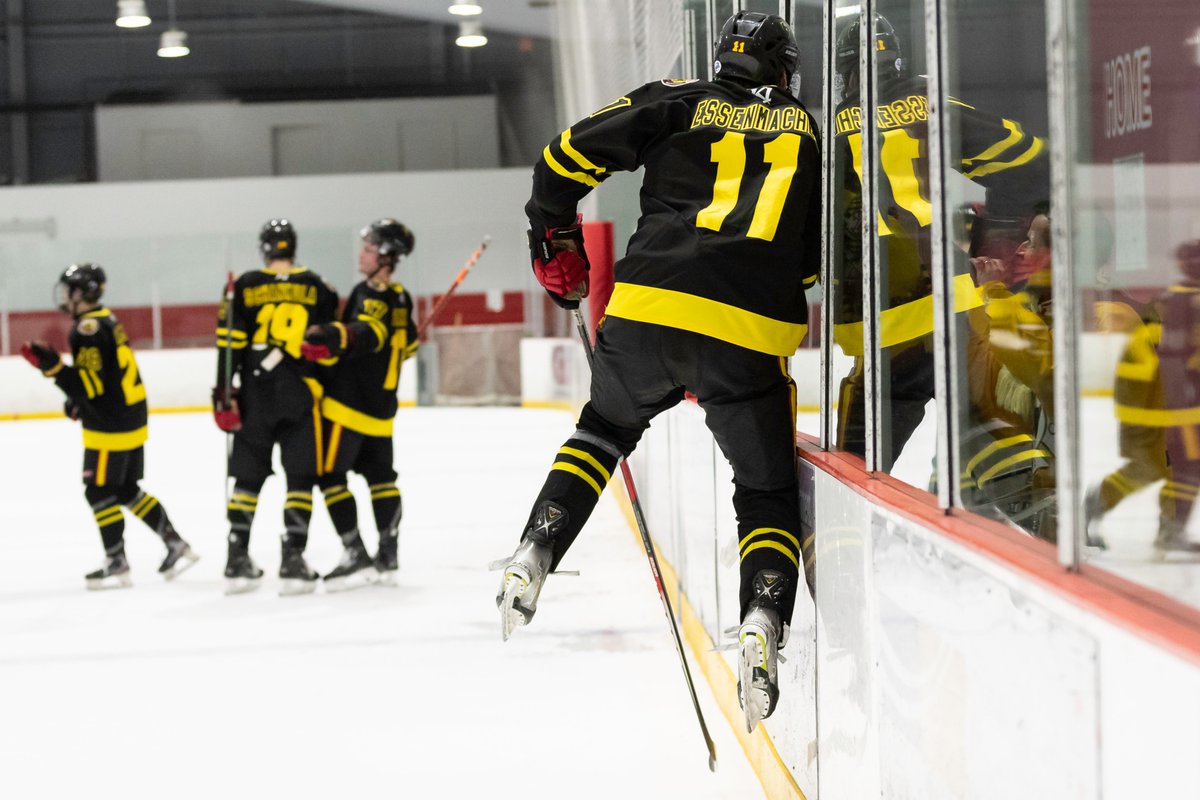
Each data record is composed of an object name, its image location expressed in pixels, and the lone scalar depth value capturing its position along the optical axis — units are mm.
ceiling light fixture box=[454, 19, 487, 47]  28109
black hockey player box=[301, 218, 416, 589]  8352
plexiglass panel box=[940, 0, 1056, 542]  2686
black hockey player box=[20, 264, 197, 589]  8750
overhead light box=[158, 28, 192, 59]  28828
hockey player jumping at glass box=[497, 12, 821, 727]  4043
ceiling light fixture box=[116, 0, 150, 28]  25656
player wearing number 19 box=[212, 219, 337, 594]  8328
